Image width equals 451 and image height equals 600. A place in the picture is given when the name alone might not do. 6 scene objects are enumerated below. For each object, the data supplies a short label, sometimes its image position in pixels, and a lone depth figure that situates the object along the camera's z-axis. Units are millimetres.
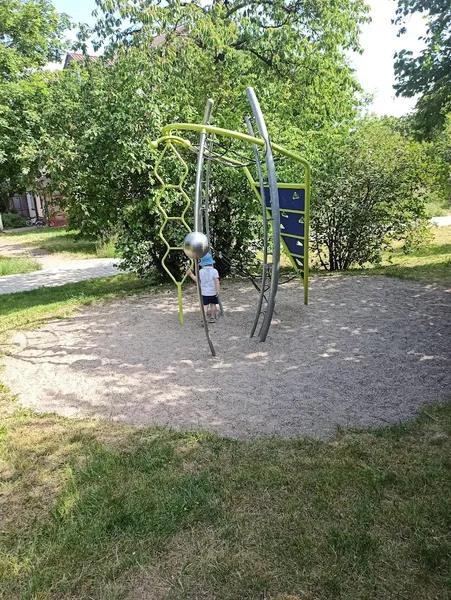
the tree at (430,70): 8219
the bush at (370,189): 10227
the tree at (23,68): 9566
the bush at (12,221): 29188
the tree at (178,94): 8812
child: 6746
